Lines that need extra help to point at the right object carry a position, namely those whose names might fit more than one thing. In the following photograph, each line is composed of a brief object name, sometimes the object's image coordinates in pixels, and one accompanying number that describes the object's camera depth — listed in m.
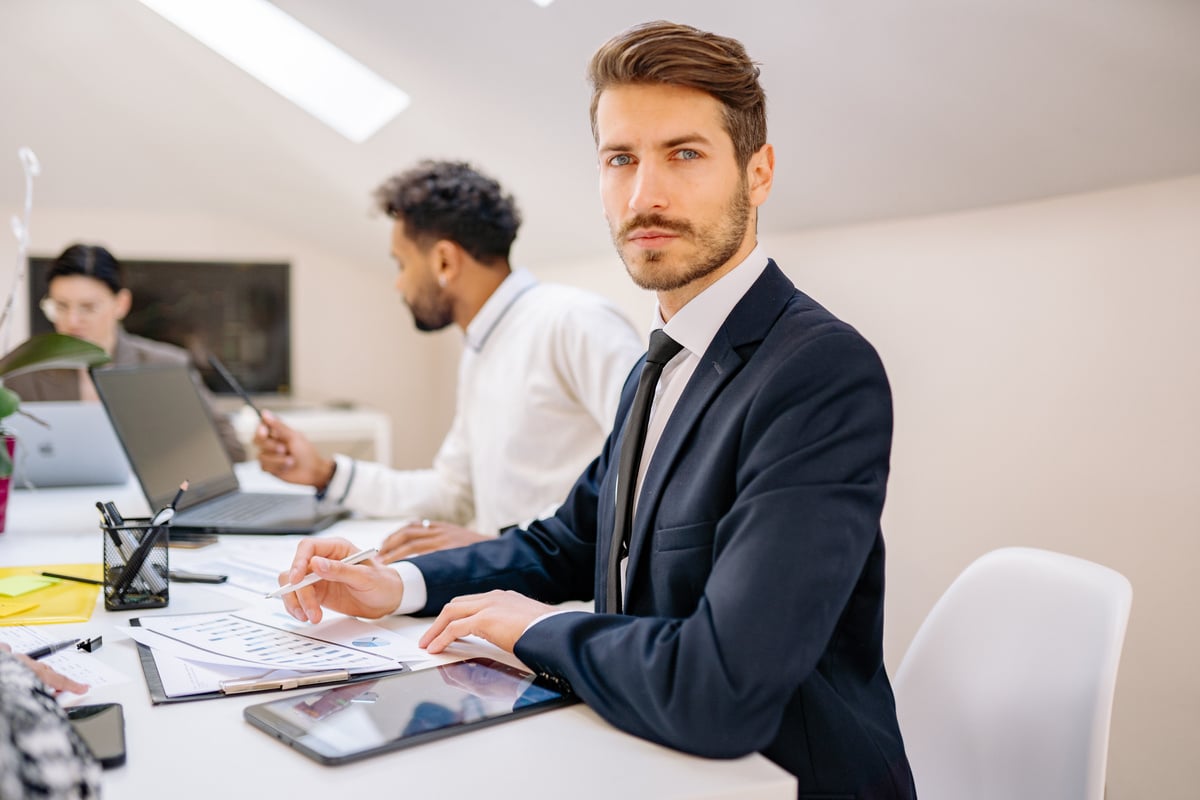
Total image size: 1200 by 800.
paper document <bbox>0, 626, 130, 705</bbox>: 1.05
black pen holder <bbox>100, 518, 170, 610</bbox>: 1.35
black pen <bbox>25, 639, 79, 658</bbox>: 1.10
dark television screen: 4.77
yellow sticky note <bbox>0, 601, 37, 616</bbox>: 1.30
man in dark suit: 0.88
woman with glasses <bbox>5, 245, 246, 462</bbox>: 3.13
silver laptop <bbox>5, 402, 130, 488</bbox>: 2.42
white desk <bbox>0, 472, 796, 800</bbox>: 0.79
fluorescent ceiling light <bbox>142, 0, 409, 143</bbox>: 3.46
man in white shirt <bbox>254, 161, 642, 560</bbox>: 2.13
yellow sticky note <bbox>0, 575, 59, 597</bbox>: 1.39
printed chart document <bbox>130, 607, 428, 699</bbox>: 1.02
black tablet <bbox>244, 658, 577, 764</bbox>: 0.86
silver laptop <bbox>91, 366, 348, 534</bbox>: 1.90
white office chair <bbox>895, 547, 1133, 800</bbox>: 1.10
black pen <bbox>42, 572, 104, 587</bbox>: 1.48
